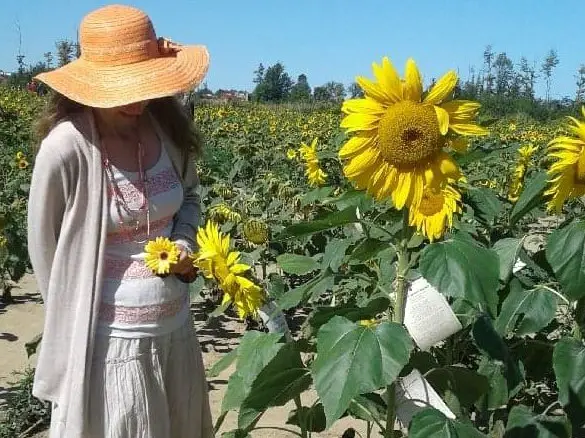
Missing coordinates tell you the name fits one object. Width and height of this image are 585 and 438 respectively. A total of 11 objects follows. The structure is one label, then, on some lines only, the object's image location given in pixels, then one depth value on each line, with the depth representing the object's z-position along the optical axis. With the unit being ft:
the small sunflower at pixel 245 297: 4.48
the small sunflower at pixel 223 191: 14.73
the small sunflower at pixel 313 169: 11.72
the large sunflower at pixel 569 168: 4.64
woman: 5.20
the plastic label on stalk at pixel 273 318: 4.76
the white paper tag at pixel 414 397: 4.37
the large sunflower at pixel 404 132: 3.93
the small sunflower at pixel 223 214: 12.78
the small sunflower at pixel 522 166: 10.85
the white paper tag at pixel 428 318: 4.06
